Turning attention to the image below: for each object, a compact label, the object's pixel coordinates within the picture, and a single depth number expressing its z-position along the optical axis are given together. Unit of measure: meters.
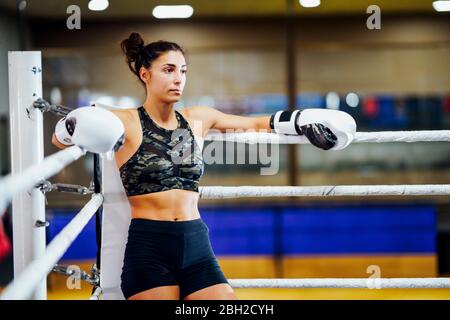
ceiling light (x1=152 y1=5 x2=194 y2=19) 6.99
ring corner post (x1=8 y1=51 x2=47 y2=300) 4.75
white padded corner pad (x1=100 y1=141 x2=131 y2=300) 5.12
